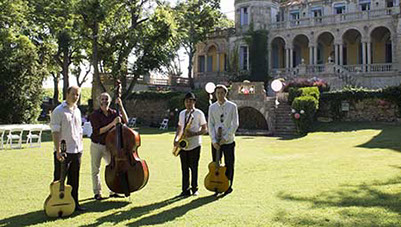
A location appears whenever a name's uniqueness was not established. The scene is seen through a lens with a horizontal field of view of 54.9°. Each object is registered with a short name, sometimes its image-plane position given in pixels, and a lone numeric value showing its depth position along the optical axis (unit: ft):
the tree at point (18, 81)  73.10
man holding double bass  20.07
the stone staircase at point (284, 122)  70.03
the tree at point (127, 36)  81.35
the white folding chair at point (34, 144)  46.58
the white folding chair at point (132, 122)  98.08
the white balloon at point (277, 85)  75.15
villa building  89.04
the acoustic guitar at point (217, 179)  20.75
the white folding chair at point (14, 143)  44.75
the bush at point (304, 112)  65.26
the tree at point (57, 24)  86.33
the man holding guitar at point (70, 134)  17.66
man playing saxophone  21.26
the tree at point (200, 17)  106.45
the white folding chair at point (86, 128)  56.97
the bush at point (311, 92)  69.47
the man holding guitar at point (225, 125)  21.17
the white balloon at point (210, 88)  70.81
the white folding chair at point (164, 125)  89.13
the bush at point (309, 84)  77.61
